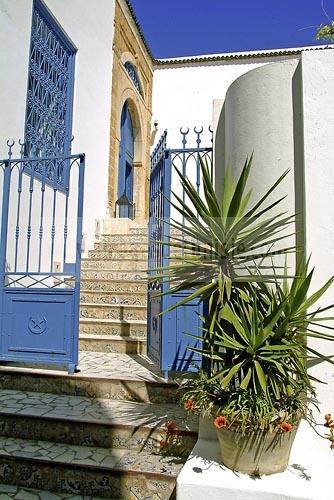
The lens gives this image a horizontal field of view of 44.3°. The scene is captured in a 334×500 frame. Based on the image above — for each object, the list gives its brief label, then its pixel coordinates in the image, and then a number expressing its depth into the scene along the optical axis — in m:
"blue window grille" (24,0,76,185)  5.62
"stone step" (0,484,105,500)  2.62
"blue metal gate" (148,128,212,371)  3.77
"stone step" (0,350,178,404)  3.52
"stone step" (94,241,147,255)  6.79
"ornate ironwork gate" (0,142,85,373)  3.90
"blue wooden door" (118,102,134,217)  9.76
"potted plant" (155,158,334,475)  2.18
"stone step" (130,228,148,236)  7.87
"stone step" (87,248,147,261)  6.55
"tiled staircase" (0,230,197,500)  2.64
